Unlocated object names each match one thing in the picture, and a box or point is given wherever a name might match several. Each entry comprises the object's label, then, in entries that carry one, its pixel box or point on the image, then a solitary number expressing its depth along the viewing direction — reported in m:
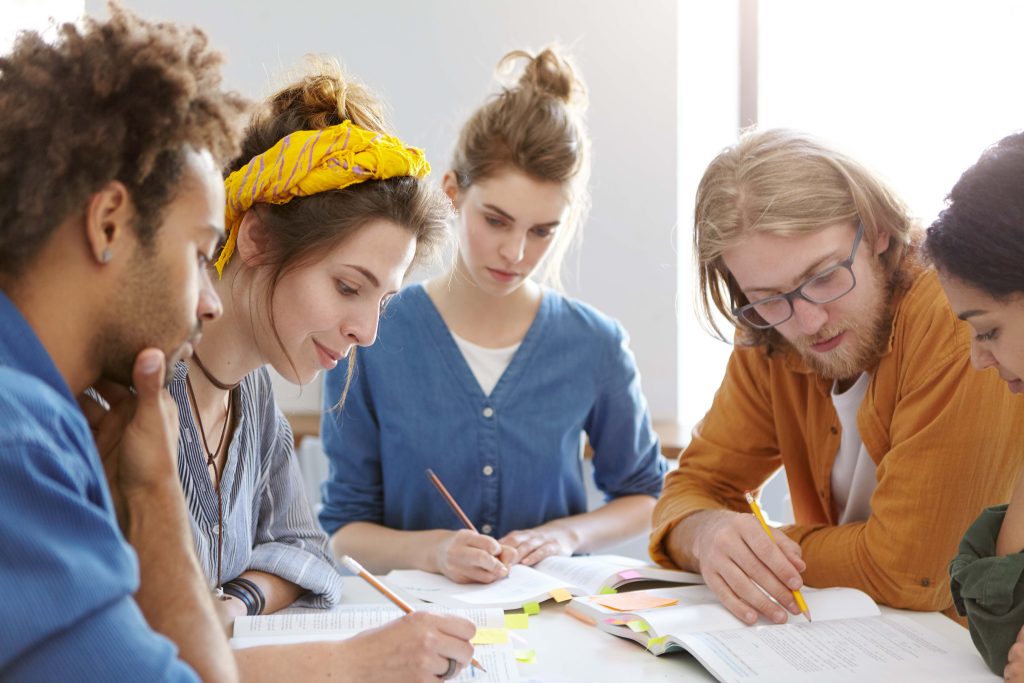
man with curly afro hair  0.77
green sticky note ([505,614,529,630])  1.54
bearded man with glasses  1.59
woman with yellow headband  1.51
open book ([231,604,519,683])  1.38
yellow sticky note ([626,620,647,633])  1.46
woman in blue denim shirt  2.21
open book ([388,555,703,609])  1.65
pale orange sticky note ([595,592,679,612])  1.56
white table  1.35
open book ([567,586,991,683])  1.31
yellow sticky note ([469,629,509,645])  1.44
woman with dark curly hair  1.27
